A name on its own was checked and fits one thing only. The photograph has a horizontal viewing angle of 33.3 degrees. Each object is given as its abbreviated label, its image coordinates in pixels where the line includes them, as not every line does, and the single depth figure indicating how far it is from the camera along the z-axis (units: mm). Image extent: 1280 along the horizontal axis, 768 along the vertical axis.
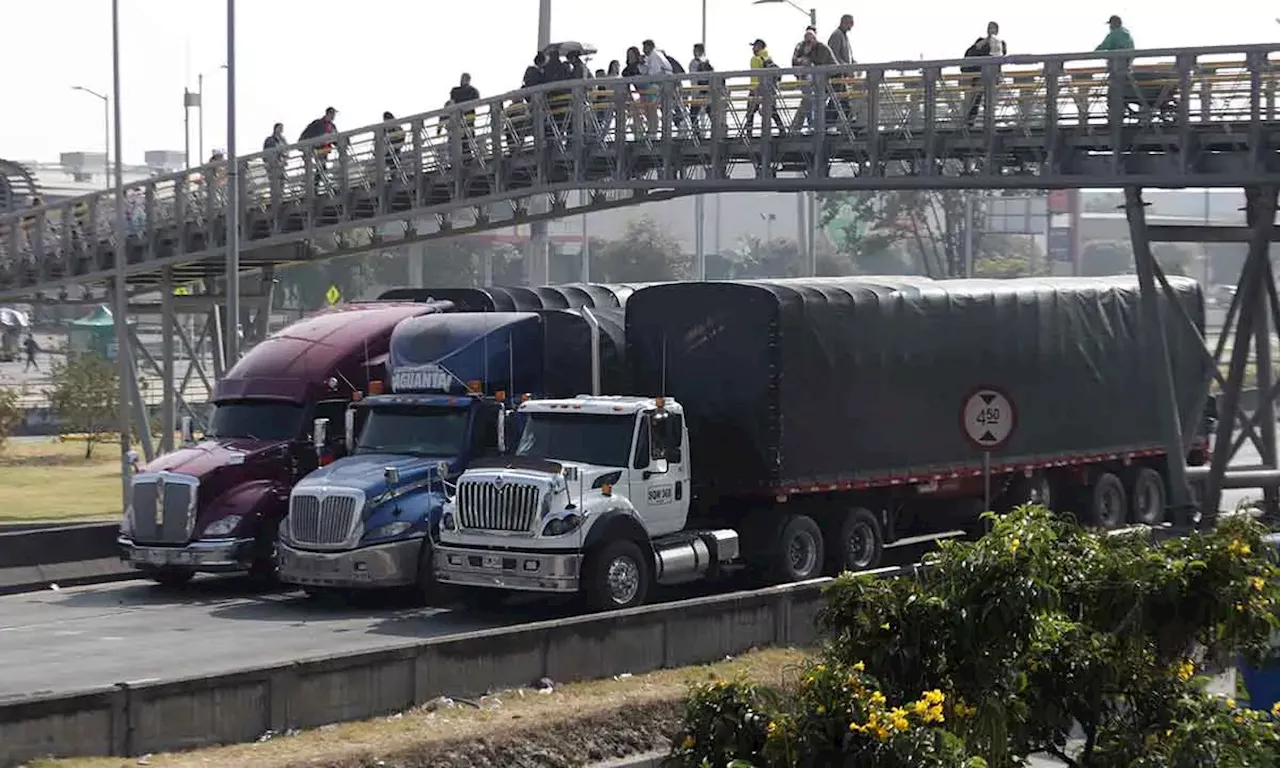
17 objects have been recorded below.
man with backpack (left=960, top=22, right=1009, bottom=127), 32094
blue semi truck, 23453
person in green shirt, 31203
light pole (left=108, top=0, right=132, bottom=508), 38812
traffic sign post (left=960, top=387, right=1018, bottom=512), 22719
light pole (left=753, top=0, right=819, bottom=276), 45197
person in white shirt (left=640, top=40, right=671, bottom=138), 34531
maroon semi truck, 24938
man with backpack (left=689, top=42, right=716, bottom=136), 33750
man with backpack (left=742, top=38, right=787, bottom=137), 32844
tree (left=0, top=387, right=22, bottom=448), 55562
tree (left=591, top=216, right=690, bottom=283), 91562
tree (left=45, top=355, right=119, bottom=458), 56844
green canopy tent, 87875
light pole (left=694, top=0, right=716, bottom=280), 54466
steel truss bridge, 28688
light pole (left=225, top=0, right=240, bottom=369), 35656
